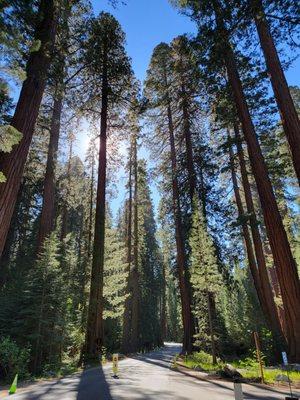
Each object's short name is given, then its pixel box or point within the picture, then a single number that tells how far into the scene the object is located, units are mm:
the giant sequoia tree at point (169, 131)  19109
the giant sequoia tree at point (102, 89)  14344
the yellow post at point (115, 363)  10039
